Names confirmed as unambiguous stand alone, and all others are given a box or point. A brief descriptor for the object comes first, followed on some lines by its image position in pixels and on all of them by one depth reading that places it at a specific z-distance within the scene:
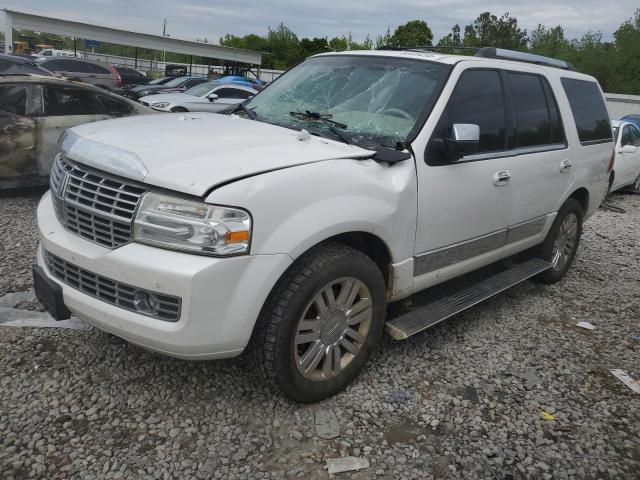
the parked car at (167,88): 18.14
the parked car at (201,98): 13.70
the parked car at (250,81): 22.54
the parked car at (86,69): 20.91
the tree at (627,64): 33.38
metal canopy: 29.12
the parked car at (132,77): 27.45
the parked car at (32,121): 6.41
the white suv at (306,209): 2.37
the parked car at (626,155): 9.77
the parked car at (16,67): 12.80
